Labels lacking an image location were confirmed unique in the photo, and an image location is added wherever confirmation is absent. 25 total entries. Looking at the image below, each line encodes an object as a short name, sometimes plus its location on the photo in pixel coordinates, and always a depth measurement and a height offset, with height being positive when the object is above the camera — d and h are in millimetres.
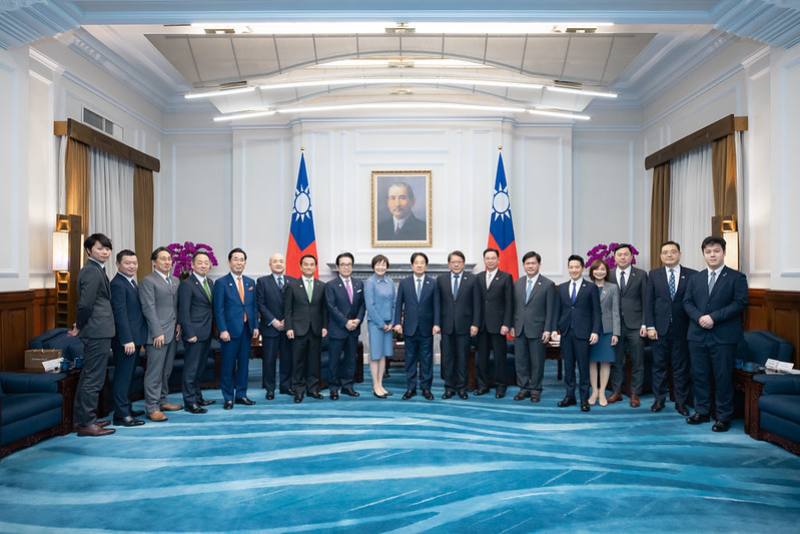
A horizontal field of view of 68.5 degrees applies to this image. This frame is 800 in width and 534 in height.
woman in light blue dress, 6031 -442
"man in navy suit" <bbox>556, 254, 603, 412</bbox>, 5531 -528
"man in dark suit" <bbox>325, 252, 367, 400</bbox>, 5965 -485
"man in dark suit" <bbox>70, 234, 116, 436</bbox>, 4676 -516
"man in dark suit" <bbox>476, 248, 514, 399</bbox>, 6027 -488
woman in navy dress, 5680 -626
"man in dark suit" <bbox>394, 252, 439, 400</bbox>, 5992 -523
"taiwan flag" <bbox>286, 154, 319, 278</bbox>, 8477 +552
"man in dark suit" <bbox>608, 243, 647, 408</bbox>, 5699 -416
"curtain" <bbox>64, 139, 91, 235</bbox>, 6324 +978
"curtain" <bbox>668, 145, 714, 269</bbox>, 7051 +822
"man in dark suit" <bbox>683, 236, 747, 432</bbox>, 4828 -498
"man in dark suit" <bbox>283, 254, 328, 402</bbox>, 5910 -553
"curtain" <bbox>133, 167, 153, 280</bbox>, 8172 +744
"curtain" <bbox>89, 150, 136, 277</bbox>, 7062 +880
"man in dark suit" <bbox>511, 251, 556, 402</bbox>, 5867 -541
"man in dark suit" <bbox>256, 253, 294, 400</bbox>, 5957 -553
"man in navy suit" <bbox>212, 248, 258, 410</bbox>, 5564 -504
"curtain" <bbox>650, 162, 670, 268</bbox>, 8008 +781
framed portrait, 8891 +906
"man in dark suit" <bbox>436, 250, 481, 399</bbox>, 5977 -503
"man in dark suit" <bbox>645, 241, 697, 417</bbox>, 5406 -517
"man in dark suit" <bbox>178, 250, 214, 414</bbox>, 5391 -492
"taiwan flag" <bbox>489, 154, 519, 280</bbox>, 8445 +587
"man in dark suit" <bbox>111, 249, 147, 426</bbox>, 4875 -519
